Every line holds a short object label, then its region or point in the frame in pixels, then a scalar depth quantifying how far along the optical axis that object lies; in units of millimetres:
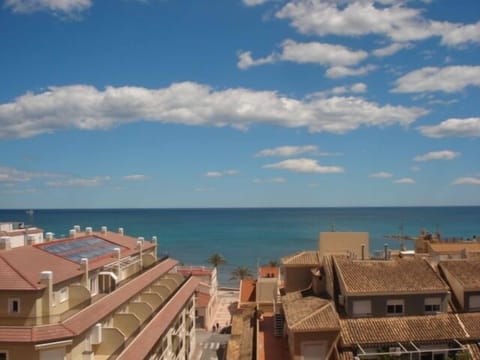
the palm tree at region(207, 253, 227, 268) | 95688
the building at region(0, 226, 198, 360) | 22297
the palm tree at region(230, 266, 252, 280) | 90044
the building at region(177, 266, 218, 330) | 61406
